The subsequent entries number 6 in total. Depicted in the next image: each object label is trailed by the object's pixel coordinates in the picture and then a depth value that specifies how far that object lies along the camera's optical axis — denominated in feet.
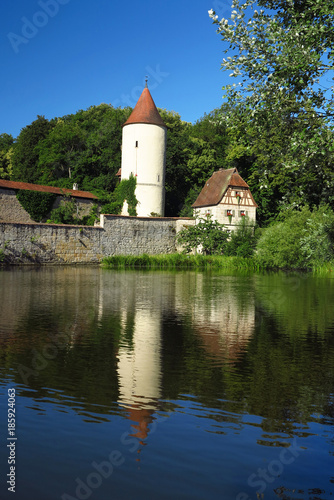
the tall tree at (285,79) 39.34
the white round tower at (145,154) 161.07
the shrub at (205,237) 146.72
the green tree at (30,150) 196.03
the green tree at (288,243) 120.37
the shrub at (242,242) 138.21
